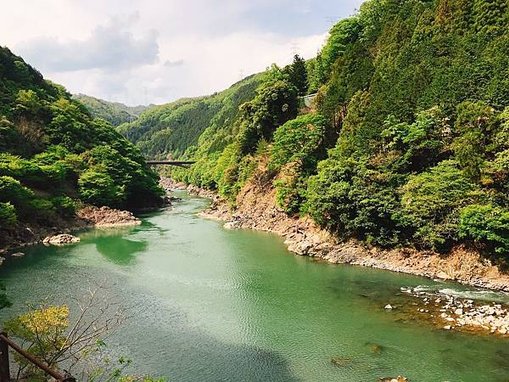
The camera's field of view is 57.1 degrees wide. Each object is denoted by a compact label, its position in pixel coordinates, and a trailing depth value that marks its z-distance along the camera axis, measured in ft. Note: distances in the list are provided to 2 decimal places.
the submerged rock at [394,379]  61.52
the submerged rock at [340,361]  66.90
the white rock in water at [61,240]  154.40
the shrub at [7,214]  139.08
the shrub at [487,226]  93.50
